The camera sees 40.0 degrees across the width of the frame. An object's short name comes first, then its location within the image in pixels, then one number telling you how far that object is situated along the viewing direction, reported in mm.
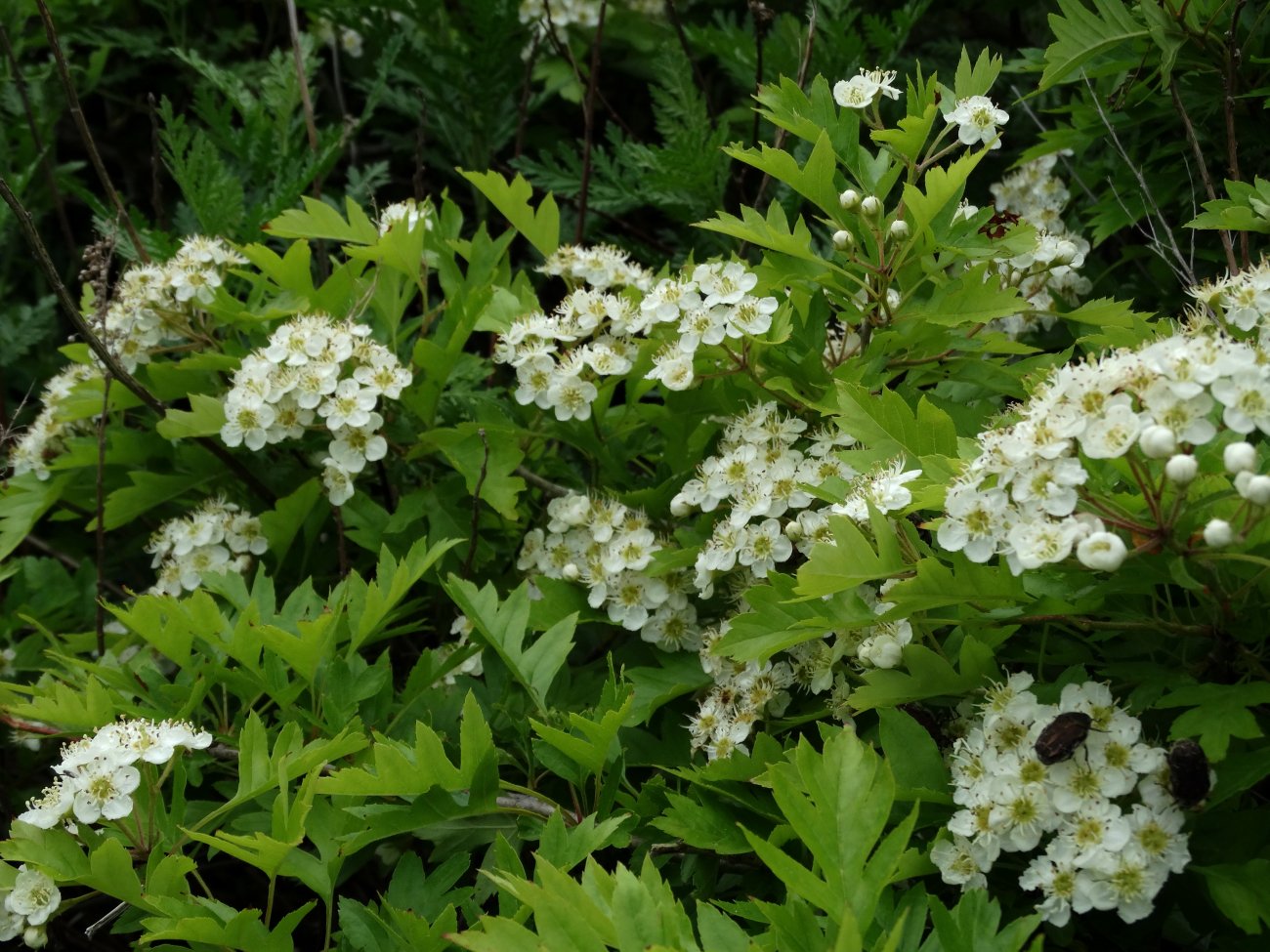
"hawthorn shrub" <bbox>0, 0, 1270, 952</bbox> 424
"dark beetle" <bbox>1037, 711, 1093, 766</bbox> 425
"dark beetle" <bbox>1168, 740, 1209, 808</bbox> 418
